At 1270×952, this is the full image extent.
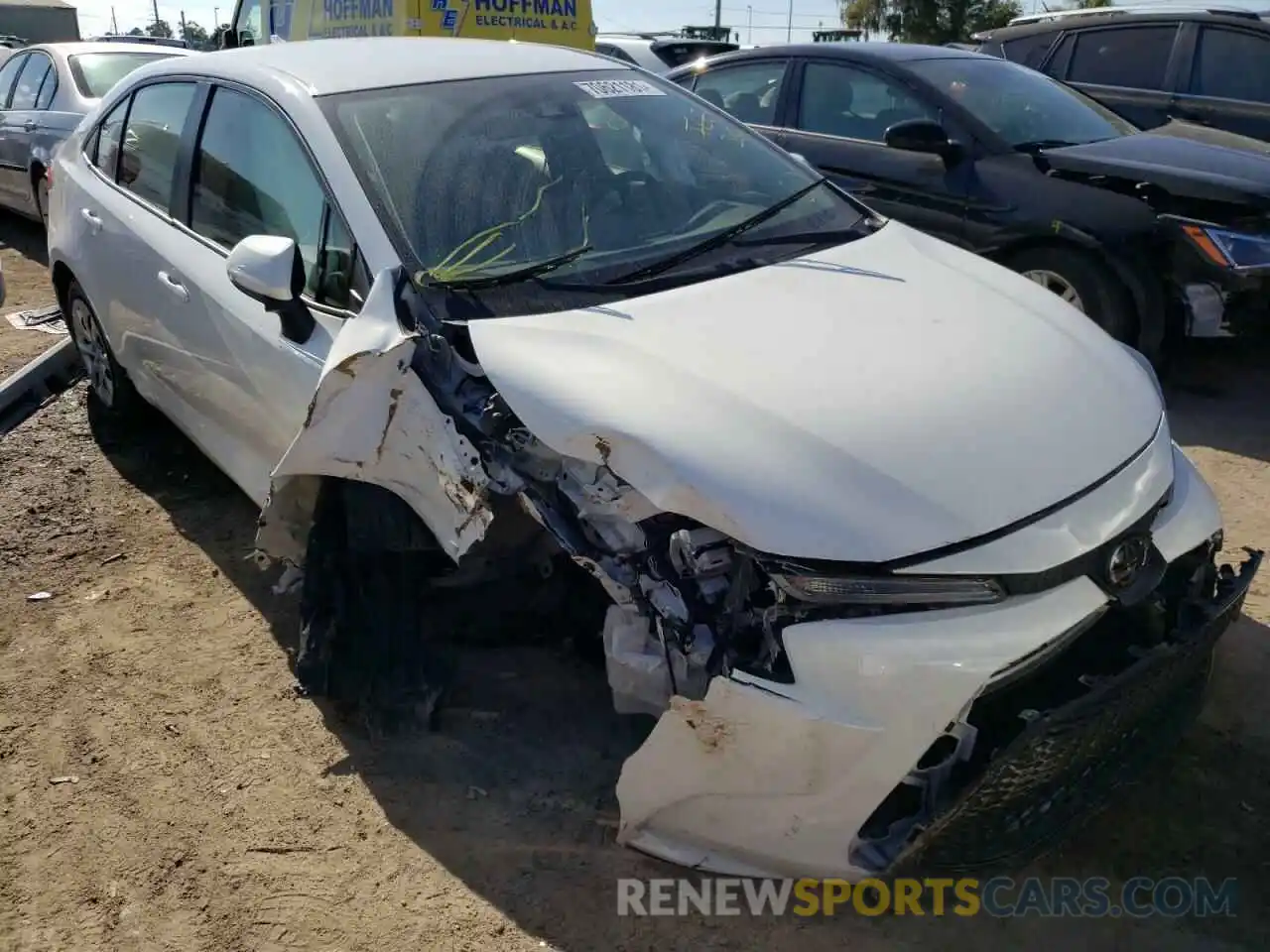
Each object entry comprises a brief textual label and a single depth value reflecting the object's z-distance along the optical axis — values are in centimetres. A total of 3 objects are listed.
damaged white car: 206
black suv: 700
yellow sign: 726
